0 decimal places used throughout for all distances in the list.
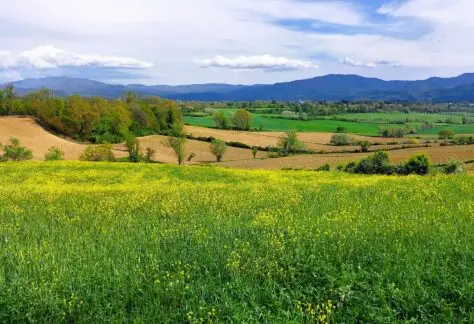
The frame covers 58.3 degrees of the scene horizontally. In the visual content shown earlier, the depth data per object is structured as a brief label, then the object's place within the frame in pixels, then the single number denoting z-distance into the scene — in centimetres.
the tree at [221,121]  16100
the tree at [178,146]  9731
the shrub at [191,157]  10198
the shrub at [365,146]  10244
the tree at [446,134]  12281
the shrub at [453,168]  3179
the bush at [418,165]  3728
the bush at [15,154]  7756
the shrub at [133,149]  9200
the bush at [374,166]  4084
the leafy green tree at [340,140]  11933
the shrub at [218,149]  10300
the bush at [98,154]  8212
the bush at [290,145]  11100
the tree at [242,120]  15912
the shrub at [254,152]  10431
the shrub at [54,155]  7627
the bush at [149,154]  9633
